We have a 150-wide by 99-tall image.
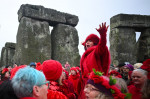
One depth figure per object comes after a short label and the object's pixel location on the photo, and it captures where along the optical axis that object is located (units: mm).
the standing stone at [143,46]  10218
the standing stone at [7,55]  11797
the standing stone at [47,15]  8117
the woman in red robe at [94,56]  2477
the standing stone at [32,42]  8039
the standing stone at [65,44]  9094
